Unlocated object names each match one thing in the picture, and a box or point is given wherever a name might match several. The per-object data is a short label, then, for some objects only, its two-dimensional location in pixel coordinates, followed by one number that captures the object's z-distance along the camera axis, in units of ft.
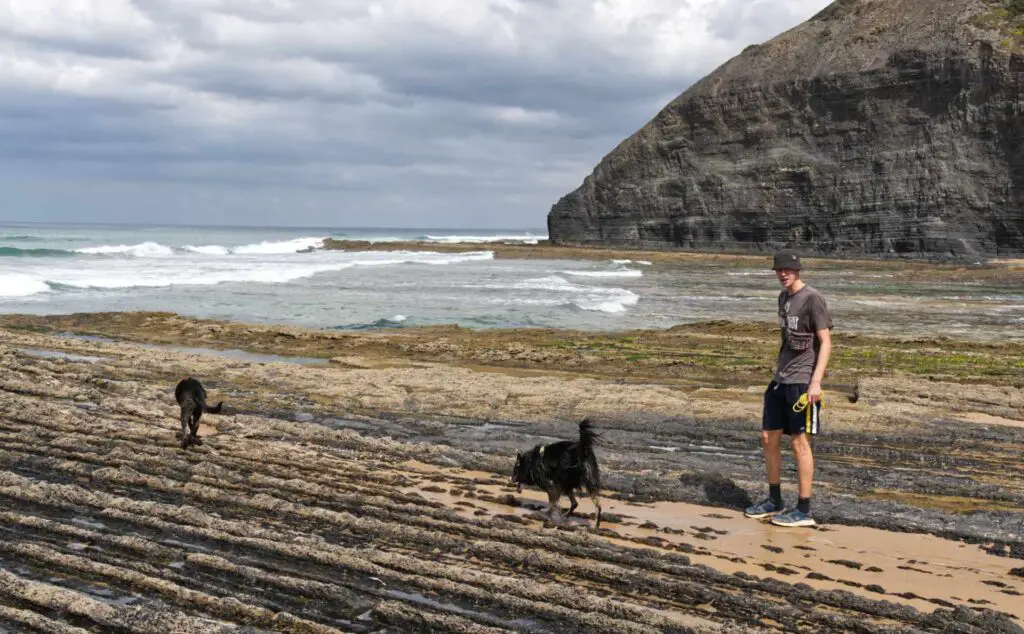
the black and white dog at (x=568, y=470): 22.37
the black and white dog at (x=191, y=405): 29.63
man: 23.30
